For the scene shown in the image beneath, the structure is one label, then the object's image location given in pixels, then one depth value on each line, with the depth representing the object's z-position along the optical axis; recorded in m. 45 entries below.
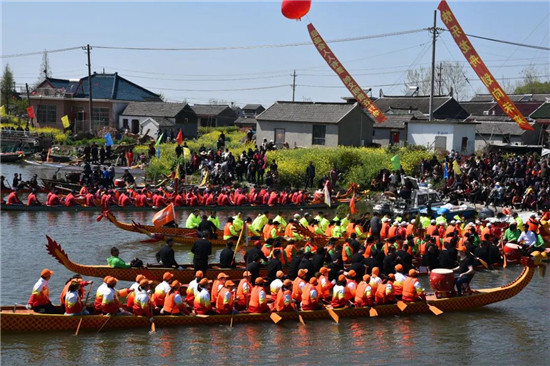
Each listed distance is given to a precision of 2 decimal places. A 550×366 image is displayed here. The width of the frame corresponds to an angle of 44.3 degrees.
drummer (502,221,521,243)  21.77
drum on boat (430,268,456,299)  16.42
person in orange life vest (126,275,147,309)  14.37
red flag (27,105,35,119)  55.72
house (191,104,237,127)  72.12
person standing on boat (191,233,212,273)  17.39
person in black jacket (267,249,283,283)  16.56
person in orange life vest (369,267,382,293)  15.91
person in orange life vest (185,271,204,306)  14.88
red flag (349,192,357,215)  26.30
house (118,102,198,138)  55.50
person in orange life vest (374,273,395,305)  15.84
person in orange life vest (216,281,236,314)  14.71
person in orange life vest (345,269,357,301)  15.71
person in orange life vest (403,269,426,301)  16.00
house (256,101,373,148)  41.06
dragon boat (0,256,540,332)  13.76
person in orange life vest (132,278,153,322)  14.23
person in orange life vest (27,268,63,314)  13.75
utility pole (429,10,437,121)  39.09
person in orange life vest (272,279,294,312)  15.11
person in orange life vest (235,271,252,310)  15.09
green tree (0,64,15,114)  79.96
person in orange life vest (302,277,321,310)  15.27
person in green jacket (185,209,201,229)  22.47
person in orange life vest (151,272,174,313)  14.73
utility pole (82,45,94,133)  55.63
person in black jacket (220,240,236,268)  17.91
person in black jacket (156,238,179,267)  17.39
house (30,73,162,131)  58.34
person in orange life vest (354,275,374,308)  15.66
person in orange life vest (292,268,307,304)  15.44
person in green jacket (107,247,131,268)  17.11
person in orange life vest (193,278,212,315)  14.66
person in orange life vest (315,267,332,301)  15.69
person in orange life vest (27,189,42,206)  27.89
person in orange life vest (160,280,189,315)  14.52
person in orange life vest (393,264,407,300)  16.06
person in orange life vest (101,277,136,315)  14.02
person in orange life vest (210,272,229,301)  14.88
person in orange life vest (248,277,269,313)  14.94
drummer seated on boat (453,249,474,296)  16.88
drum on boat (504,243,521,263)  21.06
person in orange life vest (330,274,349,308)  15.52
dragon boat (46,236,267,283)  17.06
